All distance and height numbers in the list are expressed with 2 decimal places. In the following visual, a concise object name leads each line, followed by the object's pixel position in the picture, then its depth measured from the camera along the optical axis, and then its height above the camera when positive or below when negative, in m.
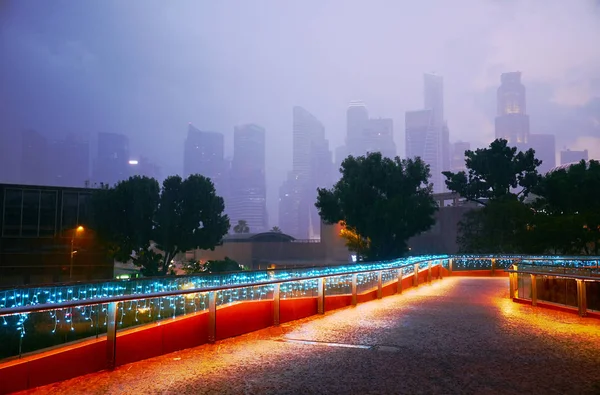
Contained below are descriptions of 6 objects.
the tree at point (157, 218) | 48.41 +1.93
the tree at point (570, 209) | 41.03 +2.86
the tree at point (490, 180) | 51.62 +6.59
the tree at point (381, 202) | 49.53 +3.58
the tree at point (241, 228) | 164.25 +3.37
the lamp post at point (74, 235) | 43.64 +0.23
